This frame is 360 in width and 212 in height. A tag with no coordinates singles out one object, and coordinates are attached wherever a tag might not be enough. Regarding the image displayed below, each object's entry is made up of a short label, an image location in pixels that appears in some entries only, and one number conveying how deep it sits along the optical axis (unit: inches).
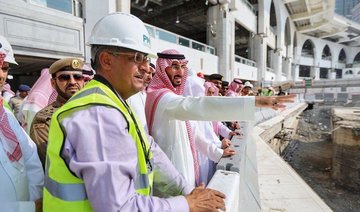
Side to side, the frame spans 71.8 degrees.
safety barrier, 61.7
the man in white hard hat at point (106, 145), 31.1
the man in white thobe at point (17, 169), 44.9
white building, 237.8
